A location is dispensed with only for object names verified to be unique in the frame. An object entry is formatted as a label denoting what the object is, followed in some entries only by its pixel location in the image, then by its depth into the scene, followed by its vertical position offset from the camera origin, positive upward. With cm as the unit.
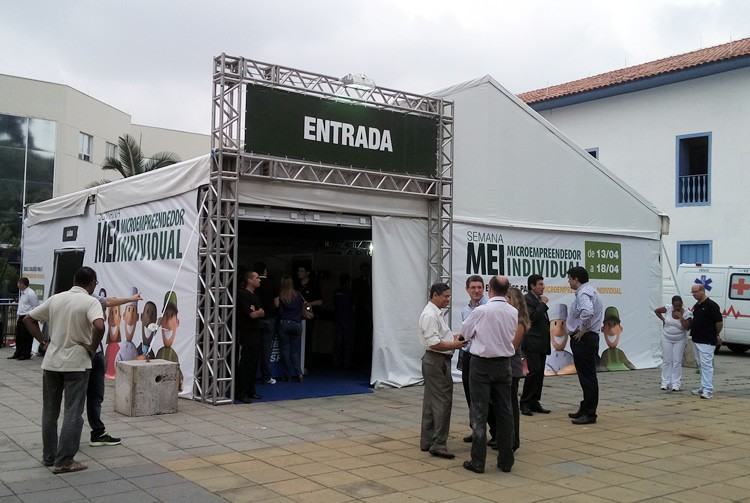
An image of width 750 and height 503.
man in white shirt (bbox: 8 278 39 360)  1429 -103
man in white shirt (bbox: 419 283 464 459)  671 -78
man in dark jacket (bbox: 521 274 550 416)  901 -65
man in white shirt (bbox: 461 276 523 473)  622 -74
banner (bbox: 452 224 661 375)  1203 +44
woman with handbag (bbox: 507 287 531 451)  686 -64
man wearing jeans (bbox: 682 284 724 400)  1048 -47
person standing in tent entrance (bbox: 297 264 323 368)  1306 -15
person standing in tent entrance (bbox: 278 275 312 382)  1126 -62
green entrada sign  962 +230
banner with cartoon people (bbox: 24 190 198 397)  977 +15
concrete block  835 -126
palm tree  2455 +428
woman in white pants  1122 -75
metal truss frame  920 +109
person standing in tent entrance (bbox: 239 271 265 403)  935 -64
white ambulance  1812 +20
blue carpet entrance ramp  1014 -153
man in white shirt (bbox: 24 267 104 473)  592 -71
